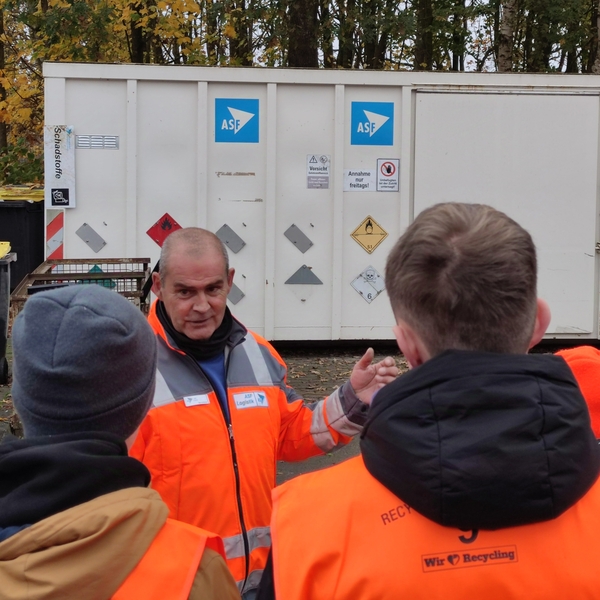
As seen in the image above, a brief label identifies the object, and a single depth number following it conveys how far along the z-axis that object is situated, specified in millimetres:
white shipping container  7750
